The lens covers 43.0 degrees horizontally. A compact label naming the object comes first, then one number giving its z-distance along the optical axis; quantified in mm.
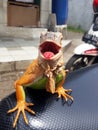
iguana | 156
